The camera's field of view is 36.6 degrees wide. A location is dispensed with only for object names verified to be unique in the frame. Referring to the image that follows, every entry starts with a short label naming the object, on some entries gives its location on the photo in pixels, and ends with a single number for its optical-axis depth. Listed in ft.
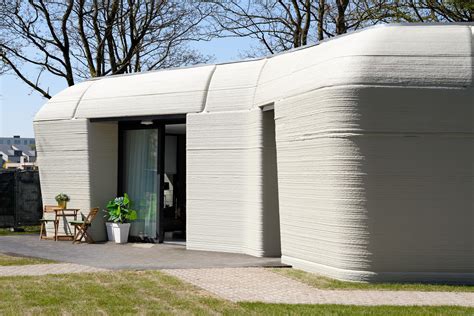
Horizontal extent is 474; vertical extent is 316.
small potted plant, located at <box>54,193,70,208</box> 55.93
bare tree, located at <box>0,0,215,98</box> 86.12
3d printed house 36.47
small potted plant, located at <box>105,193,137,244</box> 54.08
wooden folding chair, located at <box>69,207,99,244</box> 53.52
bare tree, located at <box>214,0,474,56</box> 76.59
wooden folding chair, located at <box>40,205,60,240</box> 56.24
